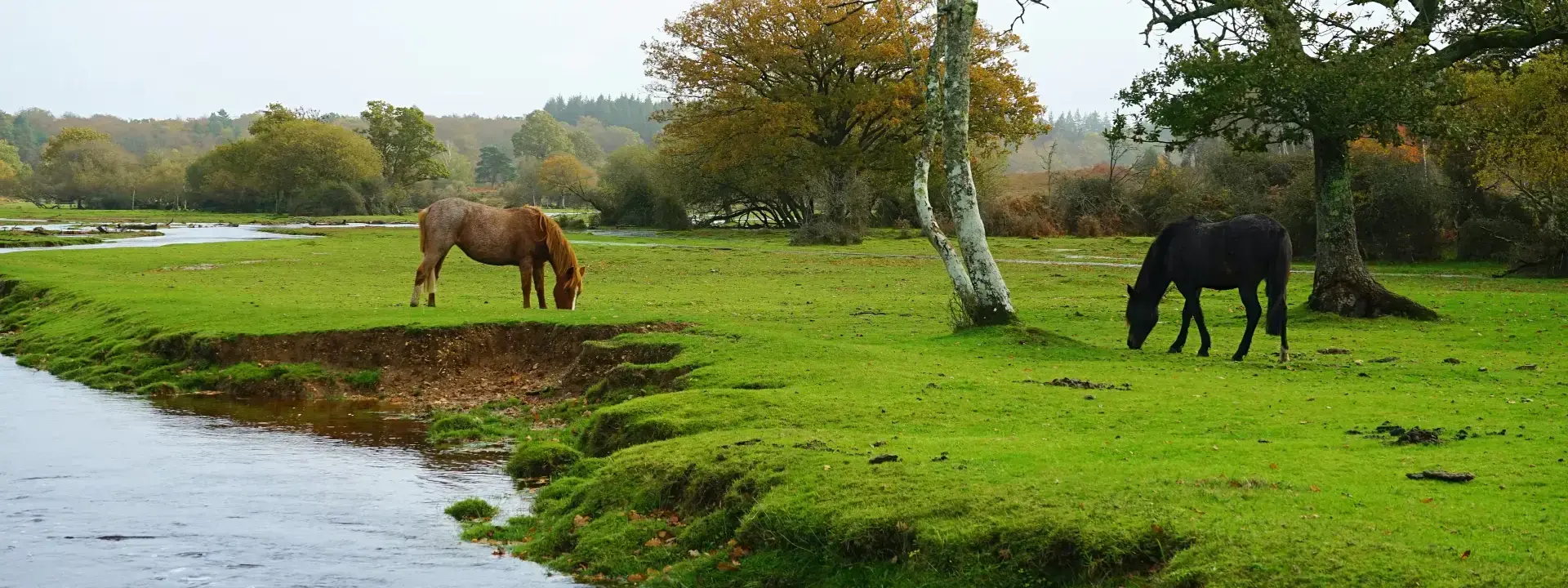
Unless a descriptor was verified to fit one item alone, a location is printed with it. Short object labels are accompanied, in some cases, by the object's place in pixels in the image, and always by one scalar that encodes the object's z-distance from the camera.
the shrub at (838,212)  50.50
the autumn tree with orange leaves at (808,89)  50.97
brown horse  21.67
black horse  16.09
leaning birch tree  17.50
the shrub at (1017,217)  56.94
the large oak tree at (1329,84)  19.70
